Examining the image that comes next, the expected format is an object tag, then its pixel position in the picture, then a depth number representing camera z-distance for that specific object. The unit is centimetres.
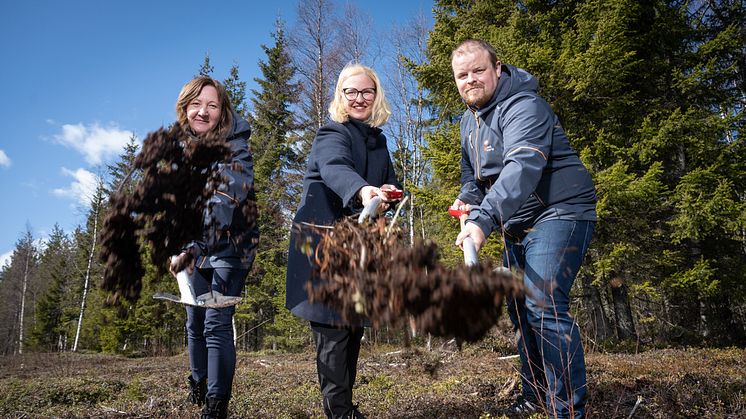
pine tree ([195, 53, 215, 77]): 2083
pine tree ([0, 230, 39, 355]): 3722
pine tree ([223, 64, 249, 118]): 2055
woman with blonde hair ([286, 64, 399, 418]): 222
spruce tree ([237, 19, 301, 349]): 1716
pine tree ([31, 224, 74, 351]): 2936
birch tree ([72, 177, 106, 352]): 2219
